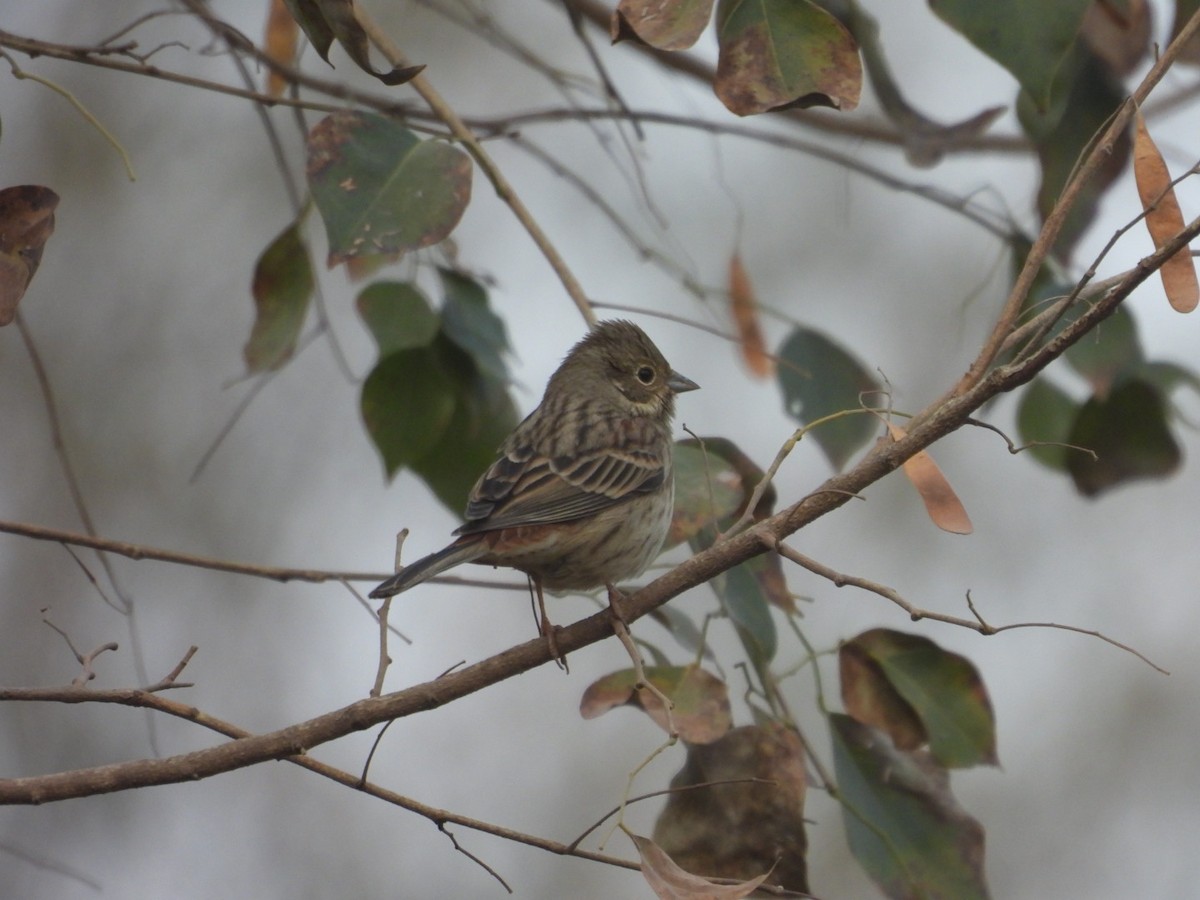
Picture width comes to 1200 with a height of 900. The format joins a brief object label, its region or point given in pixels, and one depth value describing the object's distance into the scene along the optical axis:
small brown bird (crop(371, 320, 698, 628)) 7.25
